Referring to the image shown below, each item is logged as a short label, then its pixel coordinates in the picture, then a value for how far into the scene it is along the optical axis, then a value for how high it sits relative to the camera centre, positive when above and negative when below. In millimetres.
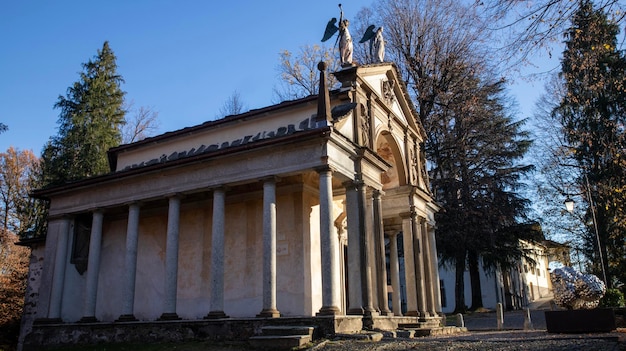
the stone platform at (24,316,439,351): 13086 -434
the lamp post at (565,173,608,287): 20853 +4051
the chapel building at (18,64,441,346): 14750 +3179
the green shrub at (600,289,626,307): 17038 +231
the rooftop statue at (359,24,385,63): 19328 +9931
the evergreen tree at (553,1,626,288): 23938 +7238
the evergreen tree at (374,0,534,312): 26750 +9259
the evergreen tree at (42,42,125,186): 30188 +11358
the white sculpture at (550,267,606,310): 12664 +375
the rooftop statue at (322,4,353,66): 16875 +8615
